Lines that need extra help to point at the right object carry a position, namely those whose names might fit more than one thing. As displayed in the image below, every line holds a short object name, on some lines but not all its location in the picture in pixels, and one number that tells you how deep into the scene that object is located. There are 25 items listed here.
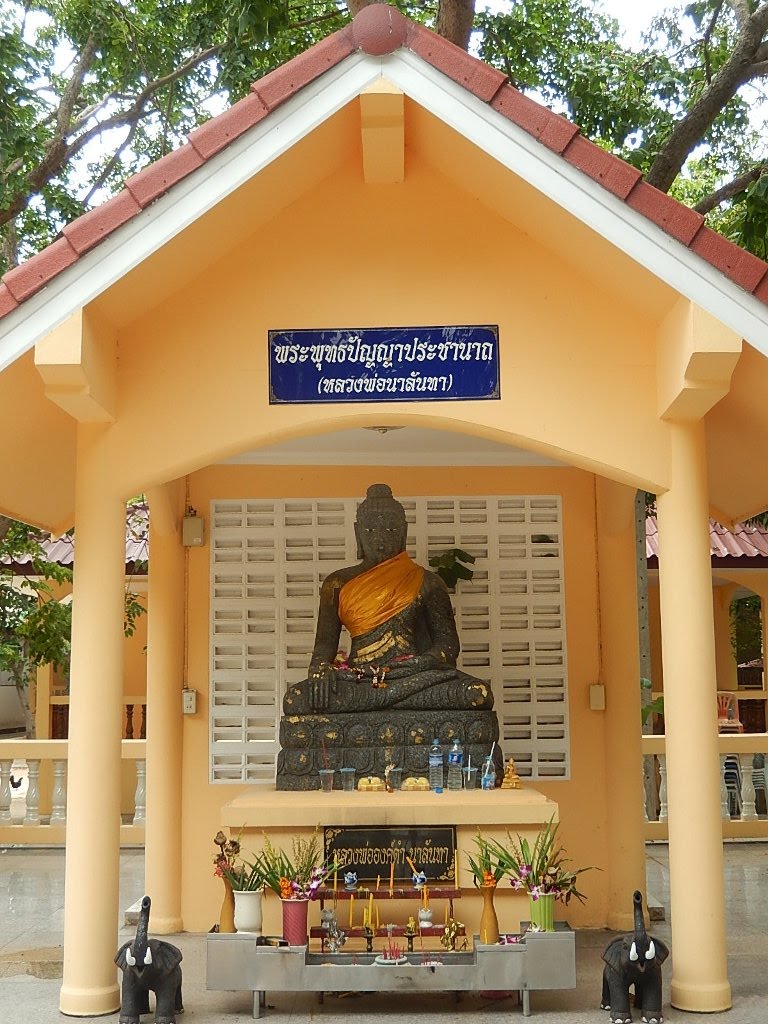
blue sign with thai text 6.53
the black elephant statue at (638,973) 5.89
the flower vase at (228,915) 6.32
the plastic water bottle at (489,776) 7.39
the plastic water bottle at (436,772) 7.39
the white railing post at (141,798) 11.57
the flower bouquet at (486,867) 6.36
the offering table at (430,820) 6.80
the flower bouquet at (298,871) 6.36
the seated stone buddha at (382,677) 7.73
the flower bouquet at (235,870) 6.39
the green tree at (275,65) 10.21
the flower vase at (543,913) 6.19
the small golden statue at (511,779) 7.49
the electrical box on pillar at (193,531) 9.00
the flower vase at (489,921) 6.26
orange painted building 5.84
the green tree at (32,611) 12.45
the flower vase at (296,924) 6.28
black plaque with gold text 6.82
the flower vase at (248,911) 6.36
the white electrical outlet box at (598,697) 8.92
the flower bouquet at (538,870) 6.29
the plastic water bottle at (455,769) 7.44
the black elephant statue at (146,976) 5.88
